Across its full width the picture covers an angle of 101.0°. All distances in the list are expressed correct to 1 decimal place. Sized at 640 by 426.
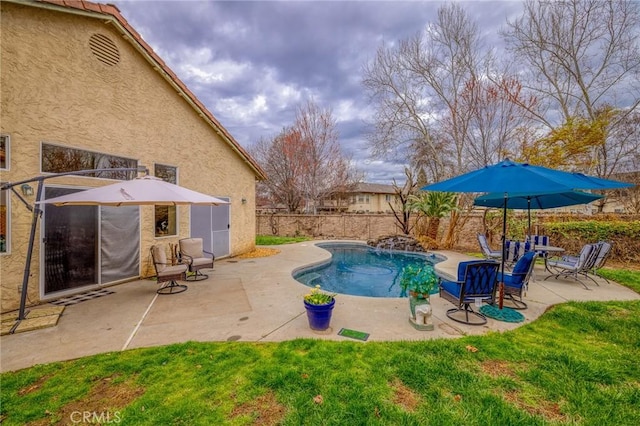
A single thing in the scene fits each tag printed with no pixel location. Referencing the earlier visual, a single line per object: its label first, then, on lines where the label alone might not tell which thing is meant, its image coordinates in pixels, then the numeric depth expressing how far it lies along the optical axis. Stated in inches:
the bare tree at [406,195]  572.3
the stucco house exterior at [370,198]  1580.0
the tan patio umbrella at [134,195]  186.7
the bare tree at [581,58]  457.7
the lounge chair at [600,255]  260.6
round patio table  301.0
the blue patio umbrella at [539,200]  281.4
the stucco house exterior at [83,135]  200.4
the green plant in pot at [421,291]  165.5
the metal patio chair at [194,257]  290.4
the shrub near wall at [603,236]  357.1
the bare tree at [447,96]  503.5
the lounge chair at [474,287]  179.2
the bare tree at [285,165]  858.1
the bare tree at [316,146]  836.0
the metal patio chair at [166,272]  244.2
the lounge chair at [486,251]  350.9
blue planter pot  160.1
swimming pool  301.0
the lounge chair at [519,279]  201.3
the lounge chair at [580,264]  261.4
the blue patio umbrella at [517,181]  154.1
